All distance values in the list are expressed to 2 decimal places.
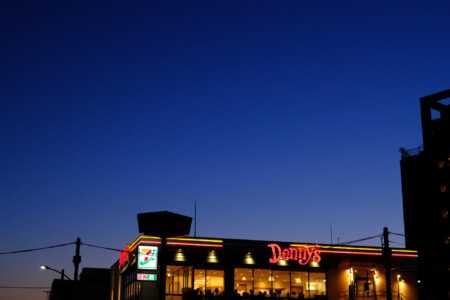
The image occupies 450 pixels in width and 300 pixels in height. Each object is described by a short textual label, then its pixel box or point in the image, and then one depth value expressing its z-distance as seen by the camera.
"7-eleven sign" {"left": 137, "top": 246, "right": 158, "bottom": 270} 38.25
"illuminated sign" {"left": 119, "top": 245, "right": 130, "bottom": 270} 44.76
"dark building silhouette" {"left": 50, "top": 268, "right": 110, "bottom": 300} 79.06
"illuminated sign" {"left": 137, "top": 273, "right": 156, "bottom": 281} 37.84
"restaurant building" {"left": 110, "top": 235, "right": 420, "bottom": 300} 42.06
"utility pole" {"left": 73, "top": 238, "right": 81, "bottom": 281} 35.26
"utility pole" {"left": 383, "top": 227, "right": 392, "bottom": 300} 31.89
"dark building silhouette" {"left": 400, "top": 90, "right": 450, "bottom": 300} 38.62
